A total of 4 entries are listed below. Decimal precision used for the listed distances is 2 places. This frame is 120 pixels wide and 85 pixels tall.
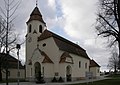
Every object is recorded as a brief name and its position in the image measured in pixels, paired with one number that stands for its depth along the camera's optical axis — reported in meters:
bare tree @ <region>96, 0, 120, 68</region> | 14.20
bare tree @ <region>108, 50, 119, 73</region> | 45.83
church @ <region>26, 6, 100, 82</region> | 22.37
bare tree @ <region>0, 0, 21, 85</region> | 9.14
